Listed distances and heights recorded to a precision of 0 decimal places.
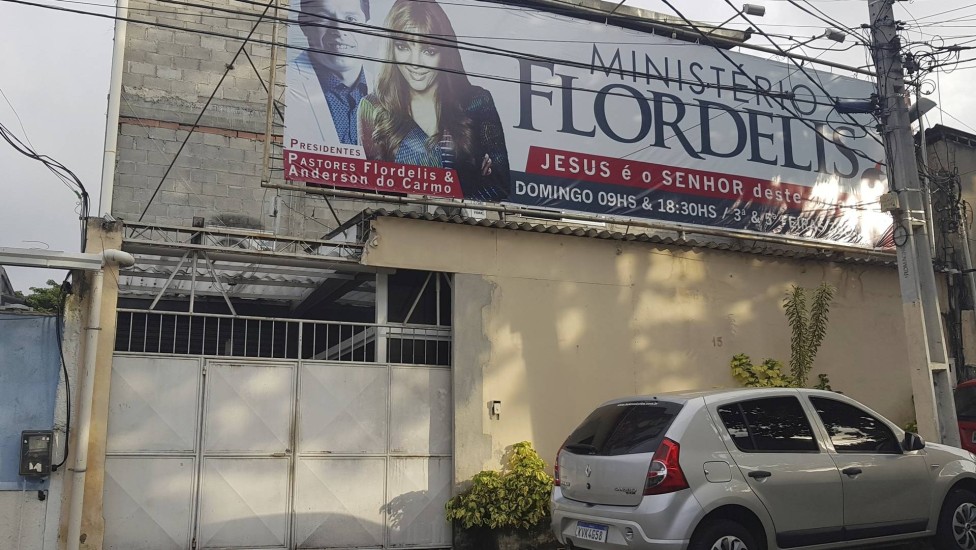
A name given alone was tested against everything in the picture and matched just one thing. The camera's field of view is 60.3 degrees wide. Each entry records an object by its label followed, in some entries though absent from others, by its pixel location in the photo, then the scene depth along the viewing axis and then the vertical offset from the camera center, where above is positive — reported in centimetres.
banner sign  1057 +425
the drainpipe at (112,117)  875 +336
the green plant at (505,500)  898 -76
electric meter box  775 -16
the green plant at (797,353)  1108 +92
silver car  611 -41
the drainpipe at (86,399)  776 +33
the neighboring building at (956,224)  1342 +326
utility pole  918 +192
